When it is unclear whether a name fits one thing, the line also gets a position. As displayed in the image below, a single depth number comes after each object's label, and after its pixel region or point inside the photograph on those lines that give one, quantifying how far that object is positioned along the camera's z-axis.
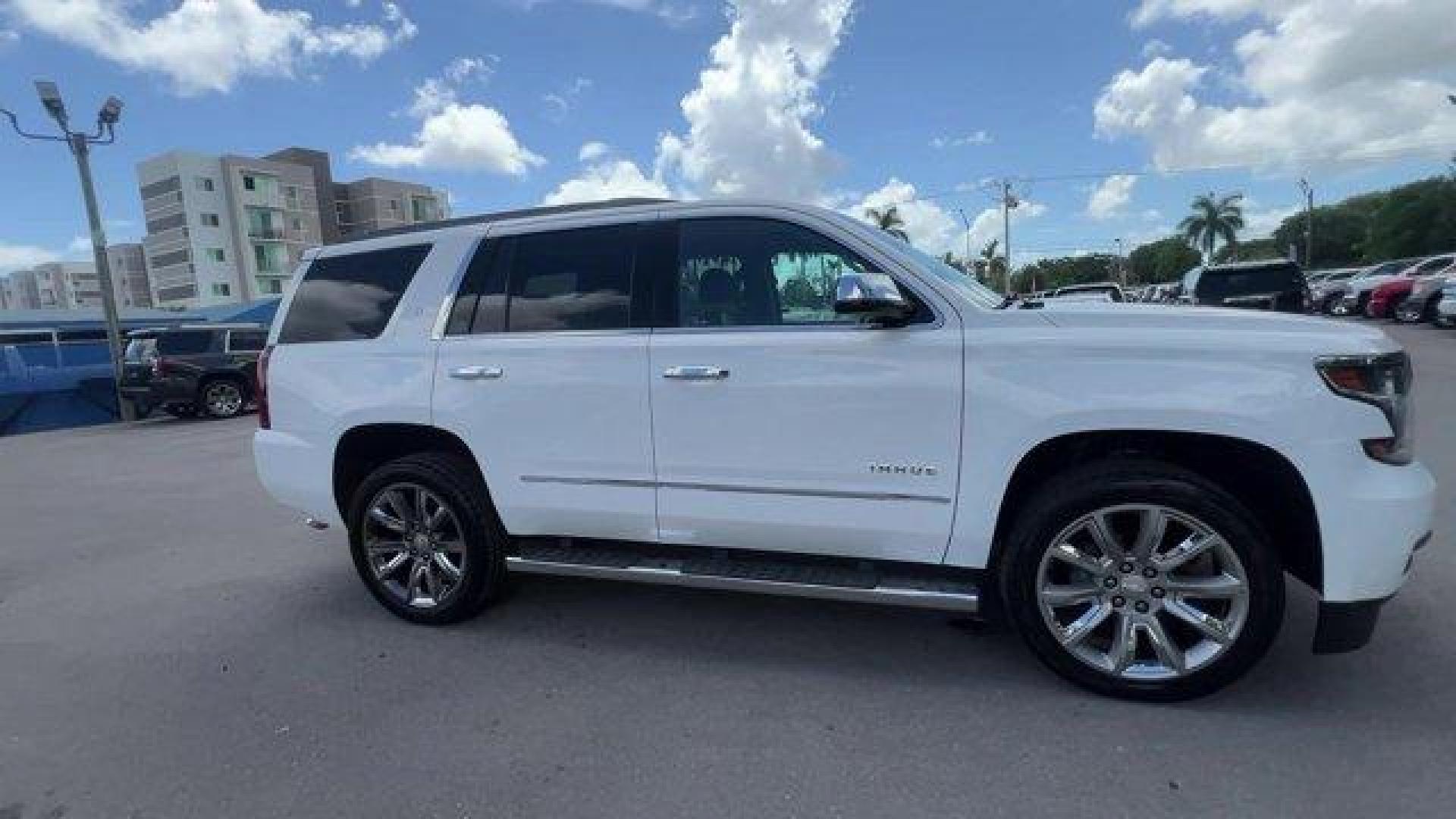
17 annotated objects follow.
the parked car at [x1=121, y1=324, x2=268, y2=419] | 15.83
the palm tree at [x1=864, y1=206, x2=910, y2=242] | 59.01
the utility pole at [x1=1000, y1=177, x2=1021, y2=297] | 46.14
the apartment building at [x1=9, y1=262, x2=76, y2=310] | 117.06
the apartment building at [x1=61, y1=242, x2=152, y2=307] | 87.50
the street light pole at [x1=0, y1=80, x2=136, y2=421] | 15.09
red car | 20.75
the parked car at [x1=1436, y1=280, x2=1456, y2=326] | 16.25
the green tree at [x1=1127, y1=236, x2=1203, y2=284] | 86.69
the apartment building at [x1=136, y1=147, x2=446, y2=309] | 63.62
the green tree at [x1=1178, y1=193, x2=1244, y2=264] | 77.44
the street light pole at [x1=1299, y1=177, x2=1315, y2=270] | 60.29
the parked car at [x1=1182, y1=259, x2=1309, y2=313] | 11.84
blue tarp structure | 16.44
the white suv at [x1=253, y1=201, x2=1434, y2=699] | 2.80
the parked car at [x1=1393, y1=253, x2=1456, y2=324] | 18.42
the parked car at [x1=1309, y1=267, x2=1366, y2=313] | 25.23
